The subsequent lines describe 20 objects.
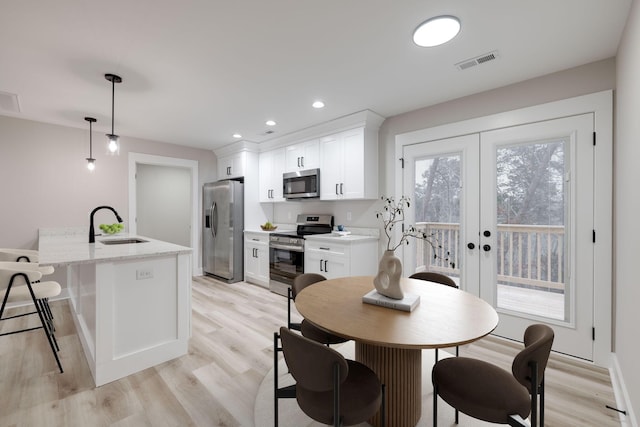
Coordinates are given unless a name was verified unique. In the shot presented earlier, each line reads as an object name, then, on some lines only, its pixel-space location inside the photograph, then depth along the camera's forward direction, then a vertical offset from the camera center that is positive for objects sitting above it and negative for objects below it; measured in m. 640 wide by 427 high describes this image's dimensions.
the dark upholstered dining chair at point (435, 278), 2.18 -0.52
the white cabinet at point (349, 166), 3.61 +0.63
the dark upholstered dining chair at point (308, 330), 1.85 -0.79
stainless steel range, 4.05 -0.56
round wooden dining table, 1.21 -0.52
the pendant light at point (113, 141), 2.67 +0.69
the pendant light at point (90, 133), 3.69 +1.16
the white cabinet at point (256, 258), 4.57 -0.75
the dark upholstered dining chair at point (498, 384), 1.10 -0.78
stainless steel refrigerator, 4.93 -0.28
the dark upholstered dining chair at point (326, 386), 1.10 -0.76
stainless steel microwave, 4.13 +0.44
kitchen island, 2.07 -0.72
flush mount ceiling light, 1.84 +1.23
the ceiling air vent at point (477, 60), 2.24 +1.24
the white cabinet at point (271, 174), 4.80 +0.67
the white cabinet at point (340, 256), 3.46 -0.55
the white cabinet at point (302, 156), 4.20 +0.88
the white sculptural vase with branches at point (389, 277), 1.60 -0.37
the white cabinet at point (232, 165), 5.07 +0.89
